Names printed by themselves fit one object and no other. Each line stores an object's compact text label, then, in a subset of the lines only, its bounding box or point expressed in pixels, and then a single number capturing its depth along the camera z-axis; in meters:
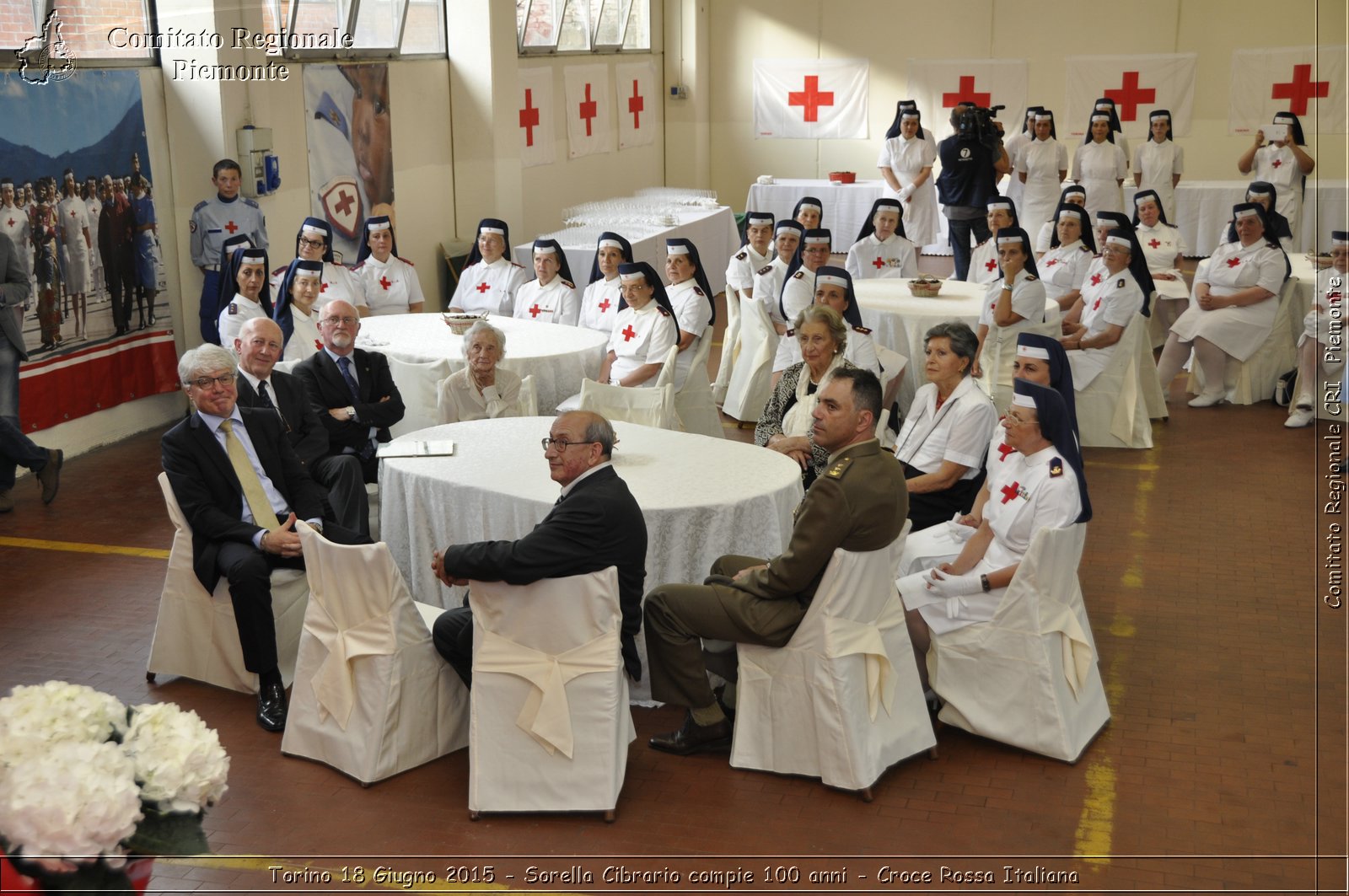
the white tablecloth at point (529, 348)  6.56
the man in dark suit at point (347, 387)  5.59
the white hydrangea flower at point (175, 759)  1.90
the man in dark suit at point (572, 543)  3.56
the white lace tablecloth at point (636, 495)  4.32
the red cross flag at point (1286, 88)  13.85
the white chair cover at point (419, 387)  6.47
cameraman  10.57
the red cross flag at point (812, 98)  15.26
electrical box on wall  7.98
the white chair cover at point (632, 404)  5.73
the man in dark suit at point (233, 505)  4.25
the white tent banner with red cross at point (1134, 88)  14.17
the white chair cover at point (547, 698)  3.63
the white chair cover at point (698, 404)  6.85
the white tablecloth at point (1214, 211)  13.03
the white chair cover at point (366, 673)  3.80
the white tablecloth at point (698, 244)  10.25
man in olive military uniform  3.69
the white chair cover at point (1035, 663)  4.03
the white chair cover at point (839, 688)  3.79
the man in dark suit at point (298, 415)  5.10
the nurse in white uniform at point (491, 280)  8.20
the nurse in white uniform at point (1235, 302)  8.18
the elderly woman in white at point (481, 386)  5.64
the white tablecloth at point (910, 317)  7.43
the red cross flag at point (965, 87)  14.64
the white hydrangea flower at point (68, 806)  1.75
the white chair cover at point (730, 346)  8.42
